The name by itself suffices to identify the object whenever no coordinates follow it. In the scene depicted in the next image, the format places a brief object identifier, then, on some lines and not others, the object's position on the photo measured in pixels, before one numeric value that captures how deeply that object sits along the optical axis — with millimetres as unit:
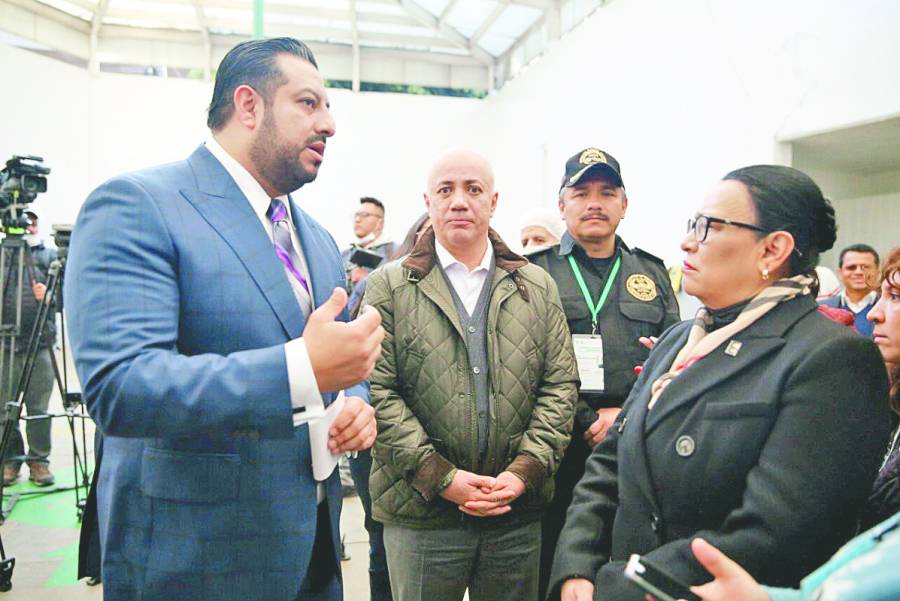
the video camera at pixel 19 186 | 3167
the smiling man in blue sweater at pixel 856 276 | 4254
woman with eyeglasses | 1163
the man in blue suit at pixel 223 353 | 1012
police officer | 2236
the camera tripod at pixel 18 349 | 3078
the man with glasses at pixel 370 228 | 4660
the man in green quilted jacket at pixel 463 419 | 1847
